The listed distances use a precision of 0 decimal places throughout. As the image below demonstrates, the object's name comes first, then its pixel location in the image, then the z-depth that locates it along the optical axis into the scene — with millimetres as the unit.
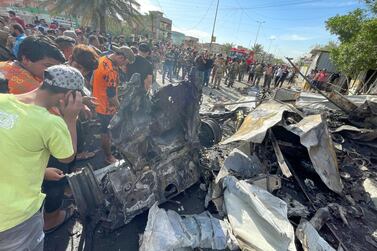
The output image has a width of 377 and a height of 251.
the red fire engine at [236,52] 31681
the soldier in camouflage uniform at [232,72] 13328
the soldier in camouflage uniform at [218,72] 11750
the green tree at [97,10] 15156
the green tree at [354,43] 10539
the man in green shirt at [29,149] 1233
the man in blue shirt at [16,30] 5670
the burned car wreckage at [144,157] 2436
